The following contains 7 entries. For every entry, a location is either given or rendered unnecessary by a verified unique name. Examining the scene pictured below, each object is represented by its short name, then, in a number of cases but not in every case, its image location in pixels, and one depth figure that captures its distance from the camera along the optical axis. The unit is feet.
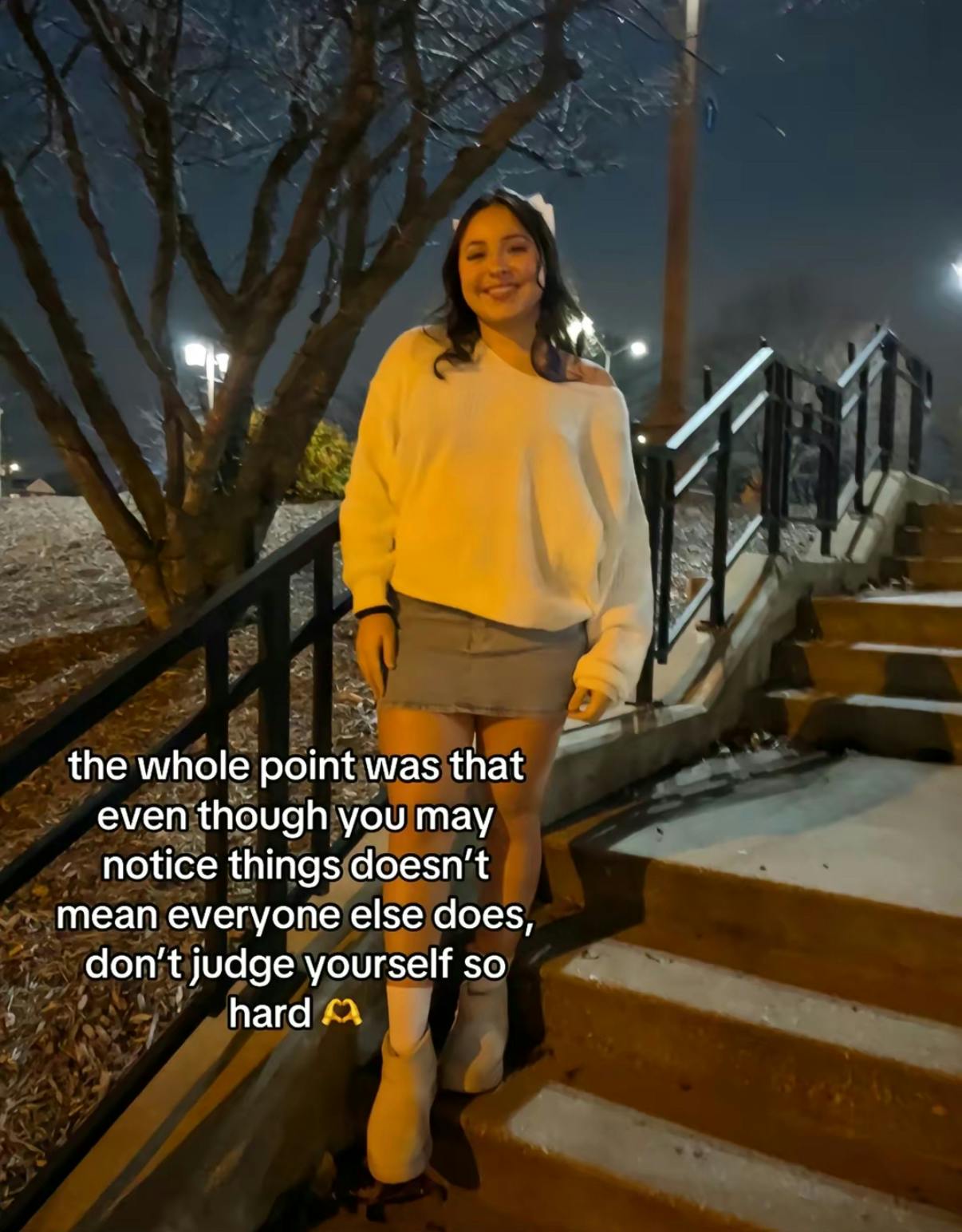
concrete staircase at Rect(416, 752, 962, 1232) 6.32
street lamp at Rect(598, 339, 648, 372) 57.93
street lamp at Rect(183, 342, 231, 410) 24.26
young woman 6.14
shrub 26.27
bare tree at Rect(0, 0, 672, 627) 13.85
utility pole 26.50
